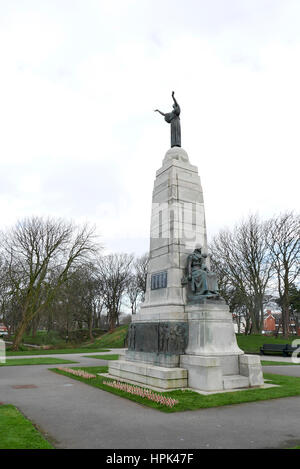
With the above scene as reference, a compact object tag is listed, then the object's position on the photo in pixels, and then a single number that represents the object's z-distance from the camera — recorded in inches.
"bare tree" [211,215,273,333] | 1456.7
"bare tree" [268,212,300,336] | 1411.2
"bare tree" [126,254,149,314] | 2186.3
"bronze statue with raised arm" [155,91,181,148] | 624.3
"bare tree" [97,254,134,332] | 2137.1
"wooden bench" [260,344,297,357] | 1013.8
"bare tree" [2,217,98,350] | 1171.3
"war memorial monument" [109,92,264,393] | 421.1
